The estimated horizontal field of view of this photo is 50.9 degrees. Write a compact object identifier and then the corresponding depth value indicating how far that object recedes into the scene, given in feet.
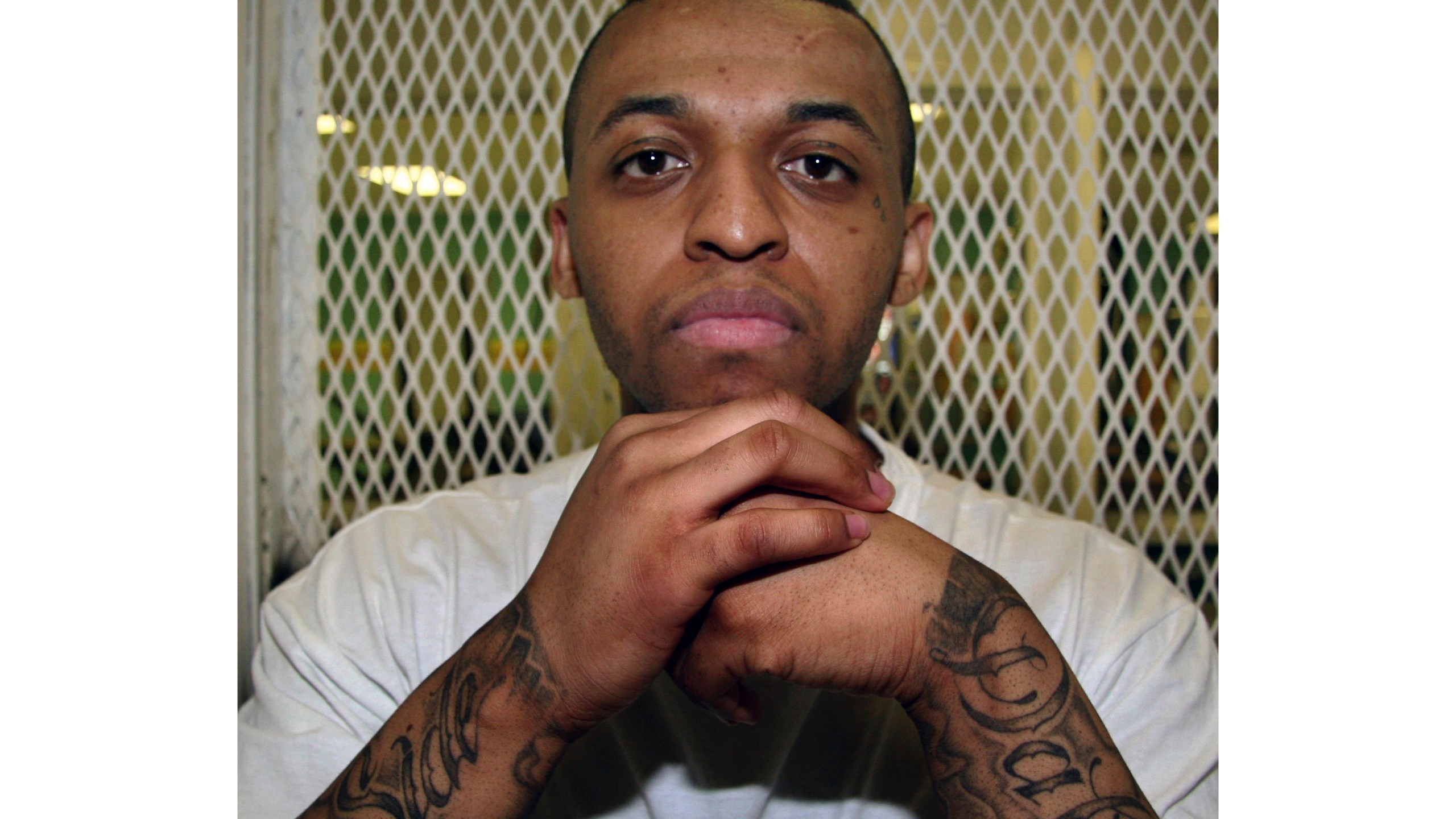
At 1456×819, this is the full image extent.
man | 1.60
